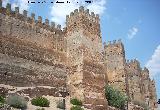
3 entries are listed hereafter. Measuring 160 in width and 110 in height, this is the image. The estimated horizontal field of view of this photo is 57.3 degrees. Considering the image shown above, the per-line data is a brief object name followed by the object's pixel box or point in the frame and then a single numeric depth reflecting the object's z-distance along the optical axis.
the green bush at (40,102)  12.66
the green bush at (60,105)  13.15
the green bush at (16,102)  11.40
